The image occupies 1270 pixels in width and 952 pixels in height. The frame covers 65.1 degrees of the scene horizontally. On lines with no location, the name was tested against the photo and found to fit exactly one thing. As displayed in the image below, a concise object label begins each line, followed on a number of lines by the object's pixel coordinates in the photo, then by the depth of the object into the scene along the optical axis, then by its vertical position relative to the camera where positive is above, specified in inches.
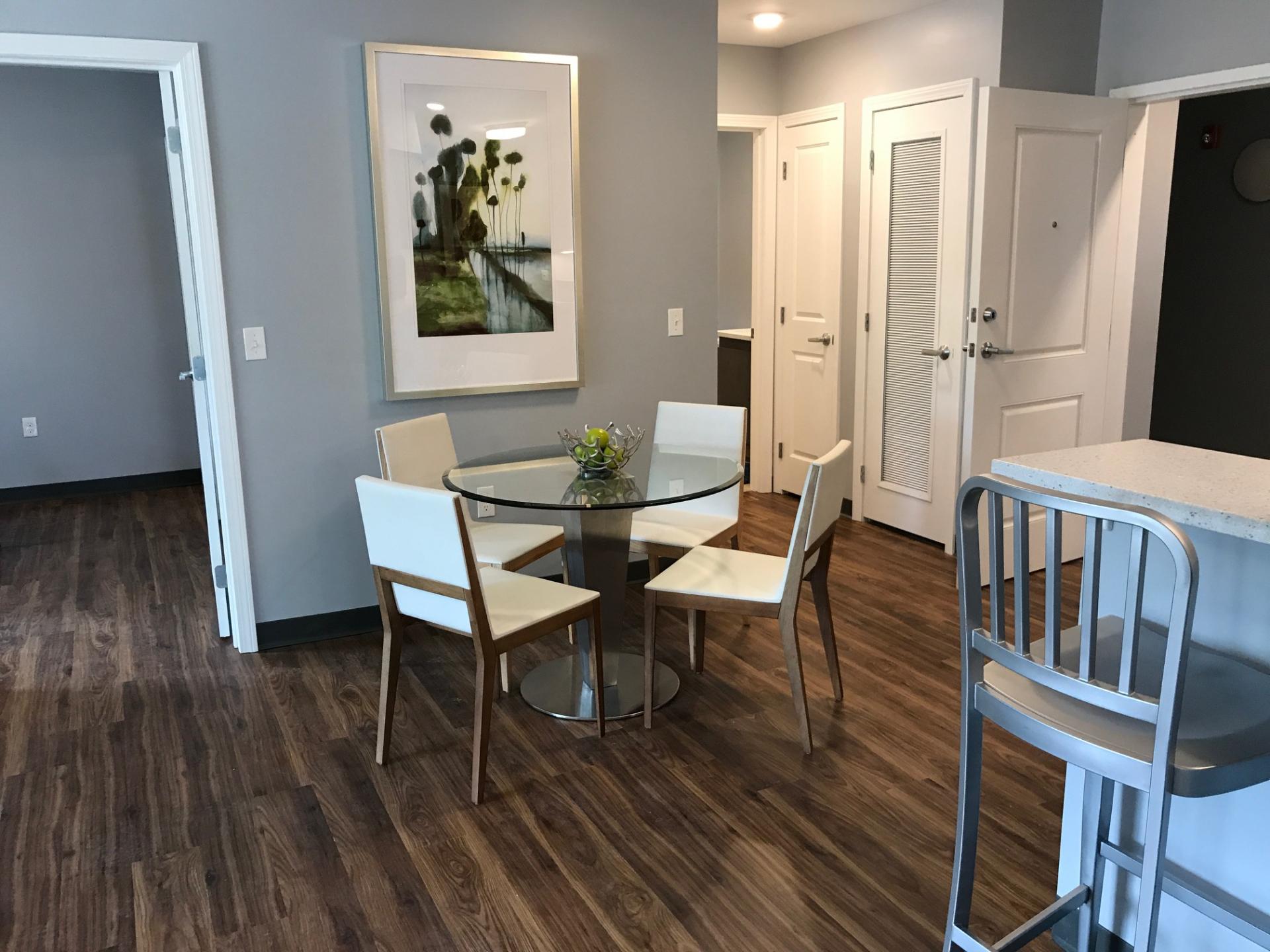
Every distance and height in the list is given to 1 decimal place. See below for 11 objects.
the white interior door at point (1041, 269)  157.5 +0.9
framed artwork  137.1 +9.3
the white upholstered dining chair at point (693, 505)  130.5 -31.5
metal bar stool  52.1 -24.6
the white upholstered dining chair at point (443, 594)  95.9 -31.6
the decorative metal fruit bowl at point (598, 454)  117.3 -20.1
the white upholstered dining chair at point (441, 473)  126.7 -24.8
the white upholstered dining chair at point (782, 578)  106.0 -33.5
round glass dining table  109.7 -23.7
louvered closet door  166.2 -5.7
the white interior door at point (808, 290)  199.2 -2.4
